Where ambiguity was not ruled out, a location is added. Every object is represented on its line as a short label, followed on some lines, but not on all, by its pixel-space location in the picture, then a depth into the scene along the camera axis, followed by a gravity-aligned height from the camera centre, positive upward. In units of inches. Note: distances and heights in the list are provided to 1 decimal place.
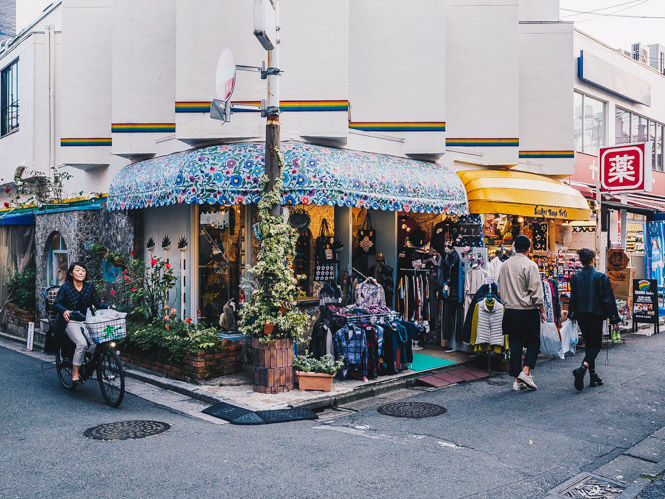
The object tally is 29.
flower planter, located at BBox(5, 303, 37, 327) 540.1 -64.0
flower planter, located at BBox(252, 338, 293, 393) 319.3 -64.5
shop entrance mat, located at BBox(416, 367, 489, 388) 357.1 -81.6
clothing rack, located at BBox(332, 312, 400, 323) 354.6 -41.8
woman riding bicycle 316.2 -31.5
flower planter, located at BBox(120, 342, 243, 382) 342.6 -70.5
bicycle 300.8 -60.6
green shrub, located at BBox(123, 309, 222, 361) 348.5 -54.9
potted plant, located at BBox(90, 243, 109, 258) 448.5 -0.1
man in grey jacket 330.6 -33.3
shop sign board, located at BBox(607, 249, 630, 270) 575.5 -9.1
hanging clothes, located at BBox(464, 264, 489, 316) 405.1 -21.2
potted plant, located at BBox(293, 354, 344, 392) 321.4 -68.6
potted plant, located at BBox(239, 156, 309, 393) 319.9 -34.0
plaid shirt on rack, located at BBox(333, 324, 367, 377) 345.4 -57.9
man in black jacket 337.7 -33.8
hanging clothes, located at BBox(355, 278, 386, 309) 402.9 -30.3
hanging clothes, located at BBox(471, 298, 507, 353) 379.6 -51.1
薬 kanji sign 522.9 +75.5
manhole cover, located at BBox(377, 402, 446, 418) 291.4 -82.7
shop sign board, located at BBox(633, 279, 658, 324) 547.2 -48.3
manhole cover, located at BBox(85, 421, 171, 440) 250.8 -80.7
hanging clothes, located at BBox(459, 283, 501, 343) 385.1 -32.4
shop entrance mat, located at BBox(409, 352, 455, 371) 383.4 -76.9
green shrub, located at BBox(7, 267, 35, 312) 558.9 -39.0
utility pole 324.8 +67.5
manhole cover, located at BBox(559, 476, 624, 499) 195.3 -82.3
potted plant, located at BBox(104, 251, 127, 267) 416.8 -7.2
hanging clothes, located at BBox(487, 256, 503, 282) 410.6 -13.0
